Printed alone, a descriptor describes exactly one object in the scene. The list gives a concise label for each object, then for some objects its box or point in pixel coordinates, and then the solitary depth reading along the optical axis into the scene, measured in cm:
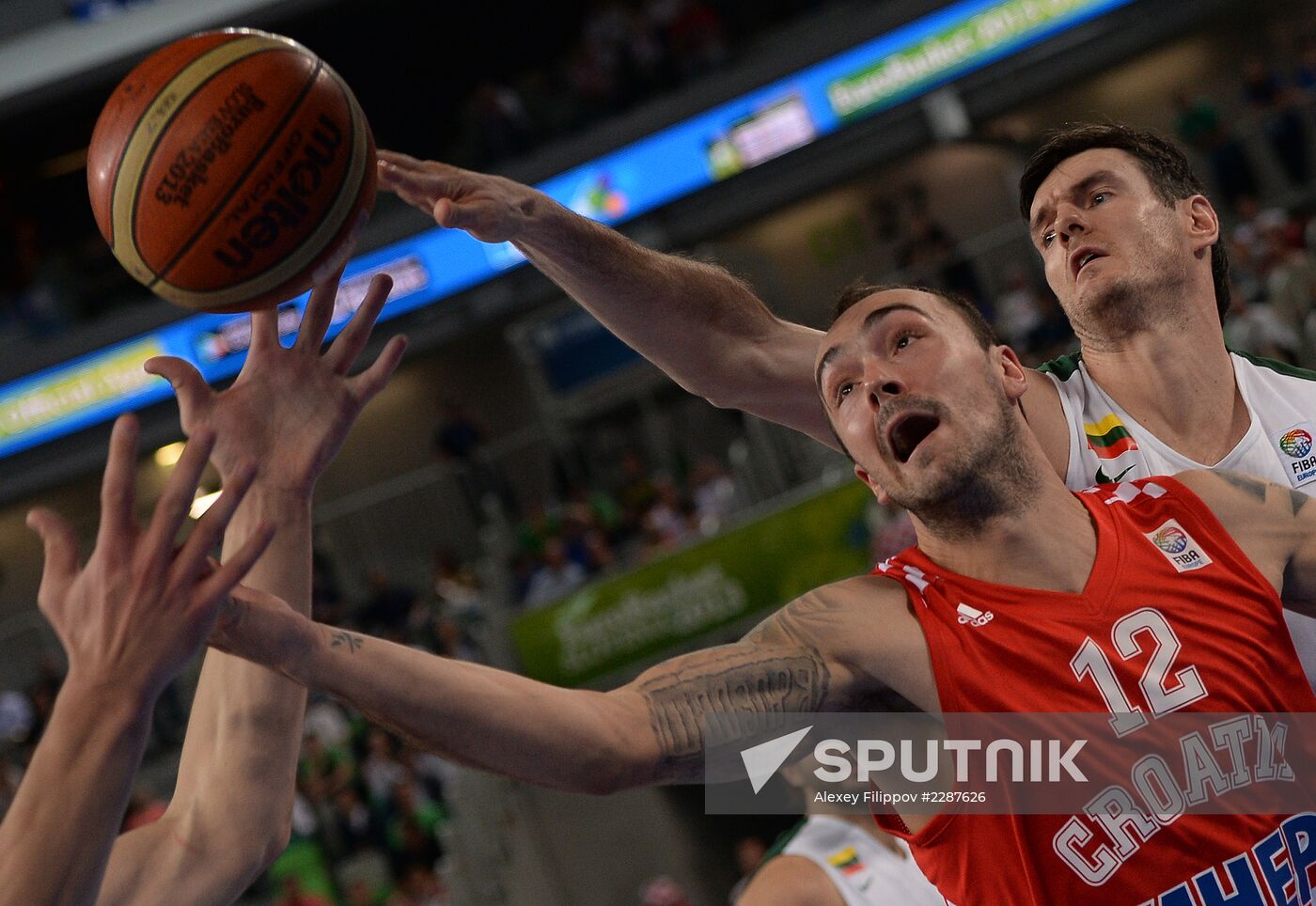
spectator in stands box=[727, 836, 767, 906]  859
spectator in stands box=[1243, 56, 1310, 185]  1312
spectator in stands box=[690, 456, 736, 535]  1216
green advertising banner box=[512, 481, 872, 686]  1046
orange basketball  312
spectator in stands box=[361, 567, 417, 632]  1401
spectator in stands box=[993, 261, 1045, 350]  1307
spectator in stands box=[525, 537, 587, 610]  1180
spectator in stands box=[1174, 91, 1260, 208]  1343
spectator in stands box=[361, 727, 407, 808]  1162
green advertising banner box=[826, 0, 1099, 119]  1805
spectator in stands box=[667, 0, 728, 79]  1842
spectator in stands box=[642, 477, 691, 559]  1204
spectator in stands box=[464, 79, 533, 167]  1867
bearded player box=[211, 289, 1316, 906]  244
